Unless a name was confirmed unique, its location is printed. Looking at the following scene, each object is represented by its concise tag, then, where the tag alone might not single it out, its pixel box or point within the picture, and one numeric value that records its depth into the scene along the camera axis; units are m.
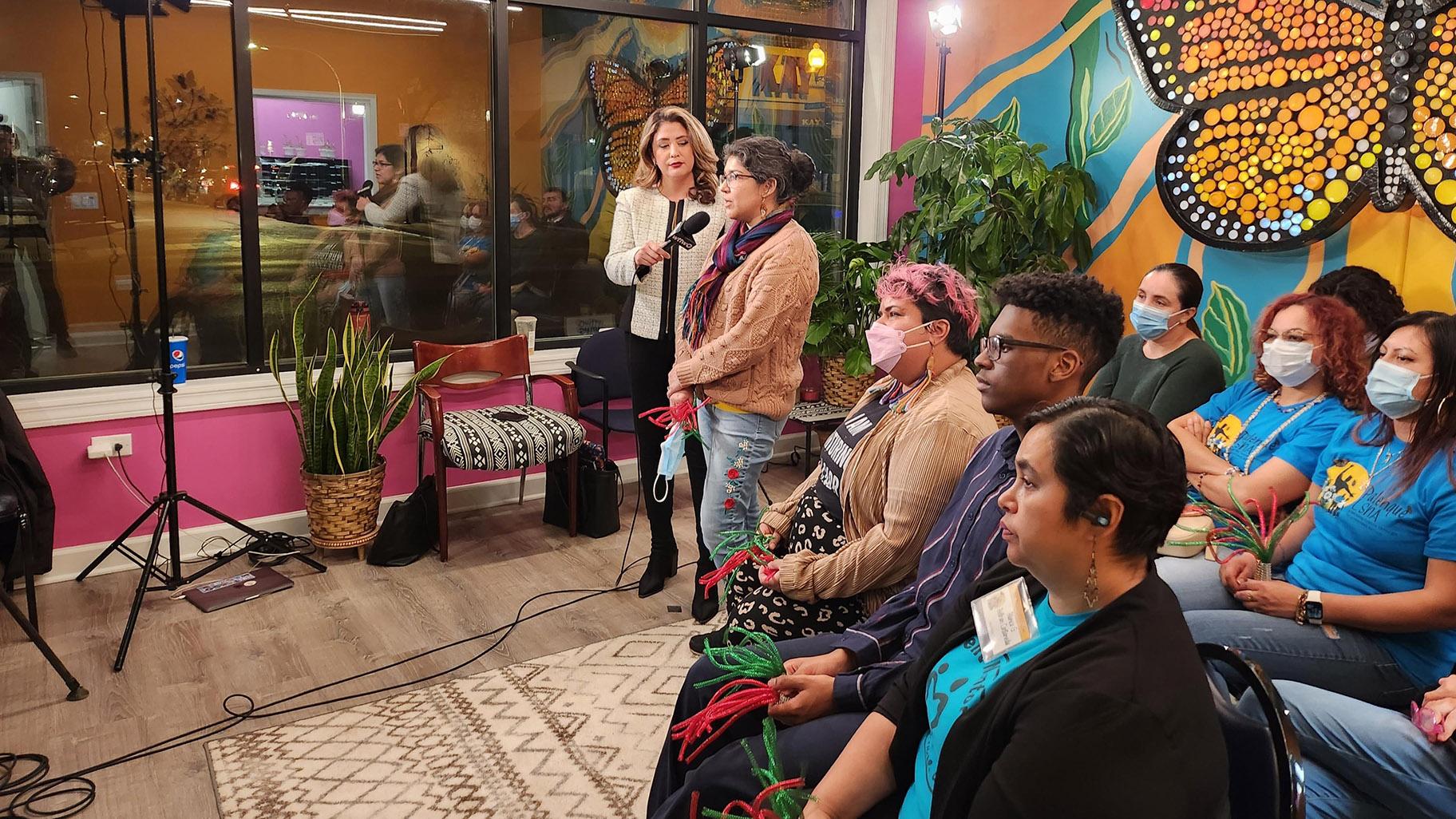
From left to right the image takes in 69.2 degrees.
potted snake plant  3.88
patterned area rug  2.43
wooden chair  4.00
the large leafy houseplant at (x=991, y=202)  4.32
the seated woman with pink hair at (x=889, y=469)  2.04
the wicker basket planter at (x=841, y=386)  5.26
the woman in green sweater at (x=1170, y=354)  3.22
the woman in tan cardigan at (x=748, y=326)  3.00
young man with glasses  1.70
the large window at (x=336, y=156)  3.74
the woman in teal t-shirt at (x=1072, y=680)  1.11
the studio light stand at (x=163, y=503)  3.34
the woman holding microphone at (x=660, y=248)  3.40
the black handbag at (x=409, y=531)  3.97
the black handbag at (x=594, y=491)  4.32
